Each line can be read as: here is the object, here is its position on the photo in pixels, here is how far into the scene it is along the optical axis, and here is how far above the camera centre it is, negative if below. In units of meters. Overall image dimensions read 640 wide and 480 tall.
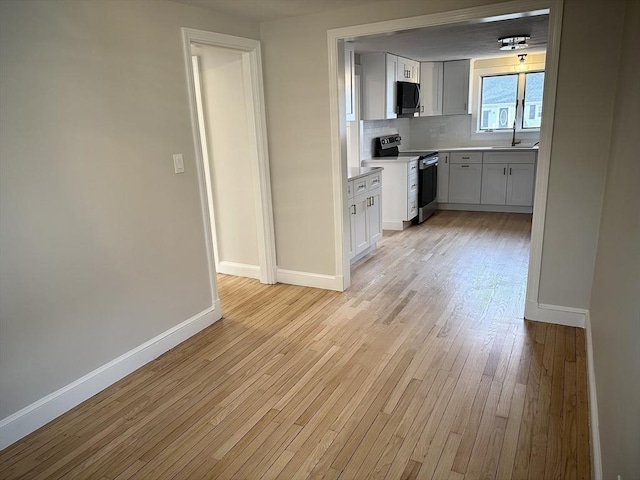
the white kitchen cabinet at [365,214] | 4.39 -0.90
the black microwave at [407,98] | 6.00 +0.37
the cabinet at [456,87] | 6.69 +0.54
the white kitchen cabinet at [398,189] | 5.76 -0.83
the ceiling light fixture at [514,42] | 4.73 +0.85
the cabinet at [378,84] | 5.61 +0.53
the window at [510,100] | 6.73 +0.31
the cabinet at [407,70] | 6.01 +0.76
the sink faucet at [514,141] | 6.90 -0.31
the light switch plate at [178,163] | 2.94 -0.19
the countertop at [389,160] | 5.74 -0.43
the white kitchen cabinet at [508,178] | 6.35 -0.82
